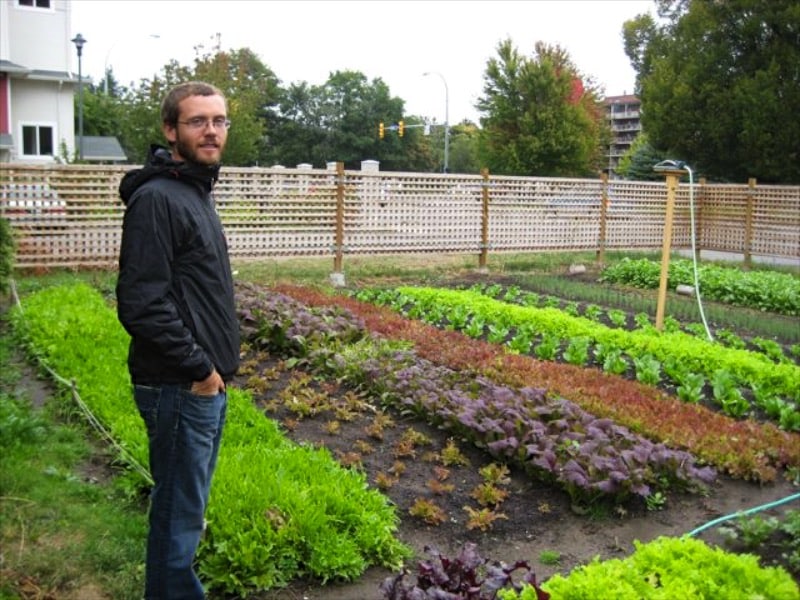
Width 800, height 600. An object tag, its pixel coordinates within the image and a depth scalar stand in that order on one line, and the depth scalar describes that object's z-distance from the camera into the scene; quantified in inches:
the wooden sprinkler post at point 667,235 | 326.6
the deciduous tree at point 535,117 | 1245.1
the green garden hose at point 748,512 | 156.9
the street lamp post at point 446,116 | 1712.6
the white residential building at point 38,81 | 1056.8
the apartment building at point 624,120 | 4020.7
